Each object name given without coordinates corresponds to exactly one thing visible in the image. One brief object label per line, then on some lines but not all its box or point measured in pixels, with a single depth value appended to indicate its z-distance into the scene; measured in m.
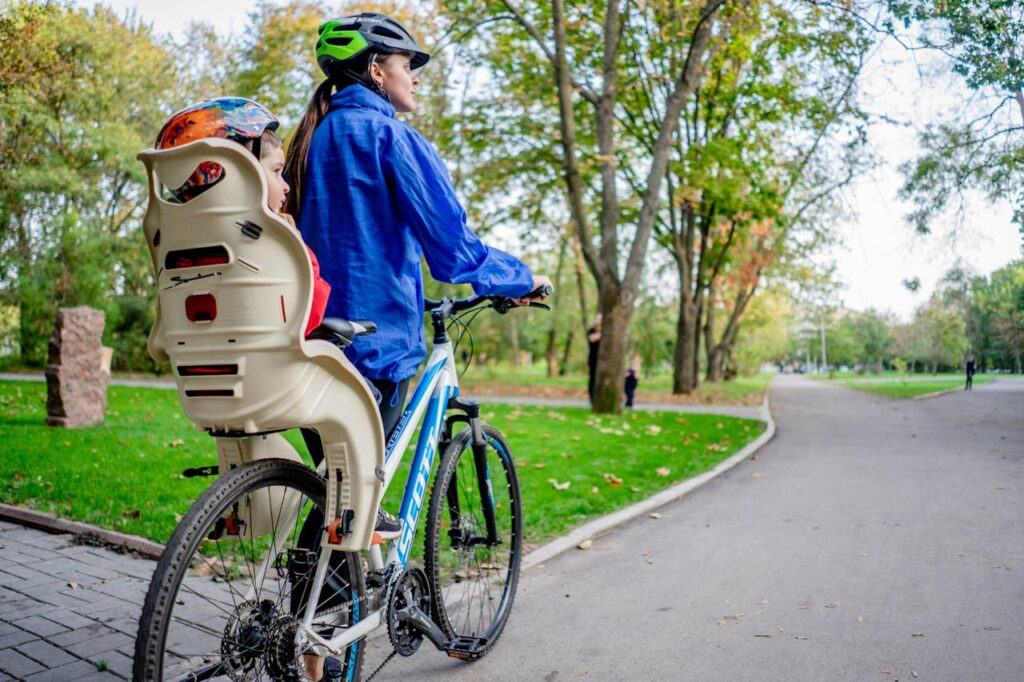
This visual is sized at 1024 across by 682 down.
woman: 2.55
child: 1.97
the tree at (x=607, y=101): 12.76
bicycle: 2.08
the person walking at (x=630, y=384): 17.46
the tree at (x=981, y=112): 7.57
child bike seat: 1.95
